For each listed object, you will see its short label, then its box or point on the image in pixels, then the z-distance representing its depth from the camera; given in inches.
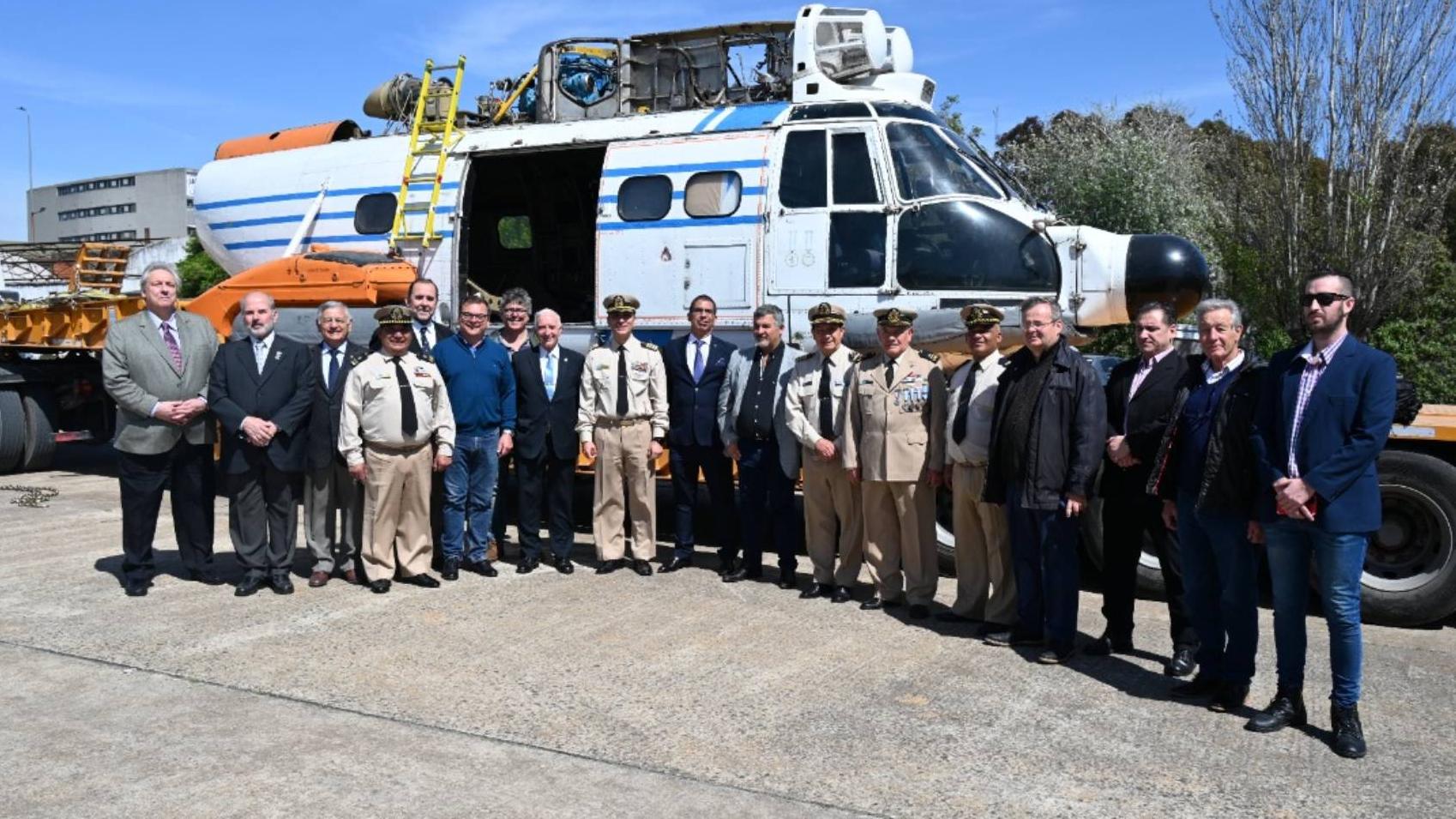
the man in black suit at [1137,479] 220.2
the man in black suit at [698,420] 299.3
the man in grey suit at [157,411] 269.9
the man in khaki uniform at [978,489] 244.2
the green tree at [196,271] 1140.9
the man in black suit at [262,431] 272.7
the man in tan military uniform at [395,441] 274.5
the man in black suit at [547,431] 301.7
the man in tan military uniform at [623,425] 297.7
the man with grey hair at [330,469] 281.7
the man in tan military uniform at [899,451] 259.1
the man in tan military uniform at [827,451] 273.7
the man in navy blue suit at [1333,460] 177.8
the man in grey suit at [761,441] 285.1
